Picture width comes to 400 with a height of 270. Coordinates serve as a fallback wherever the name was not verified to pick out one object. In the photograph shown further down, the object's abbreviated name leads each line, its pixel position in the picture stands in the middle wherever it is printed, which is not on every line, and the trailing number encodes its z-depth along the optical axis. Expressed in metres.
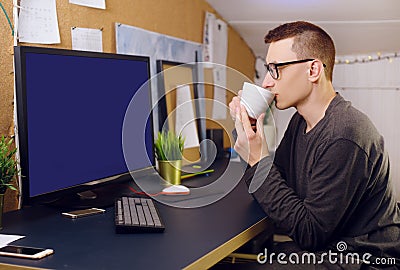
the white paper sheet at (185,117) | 2.46
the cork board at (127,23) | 1.60
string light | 2.76
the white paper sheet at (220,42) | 2.81
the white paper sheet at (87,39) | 1.86
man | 1.44
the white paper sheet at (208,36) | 2.75
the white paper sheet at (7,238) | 1.23
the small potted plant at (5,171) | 1.35
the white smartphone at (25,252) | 1.14
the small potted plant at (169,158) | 1.94
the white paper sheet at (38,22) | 1.64
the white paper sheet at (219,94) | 2.83
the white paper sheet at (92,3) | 1.86
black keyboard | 1.34
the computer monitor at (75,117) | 1.40
